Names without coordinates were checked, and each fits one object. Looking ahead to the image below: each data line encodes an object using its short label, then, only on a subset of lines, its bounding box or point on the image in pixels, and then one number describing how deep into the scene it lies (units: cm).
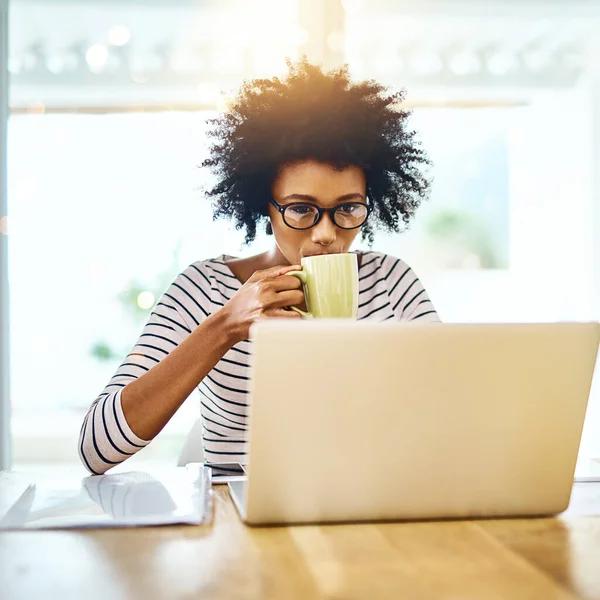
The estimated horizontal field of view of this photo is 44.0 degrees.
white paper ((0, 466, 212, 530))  82
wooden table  62
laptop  72
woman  125
